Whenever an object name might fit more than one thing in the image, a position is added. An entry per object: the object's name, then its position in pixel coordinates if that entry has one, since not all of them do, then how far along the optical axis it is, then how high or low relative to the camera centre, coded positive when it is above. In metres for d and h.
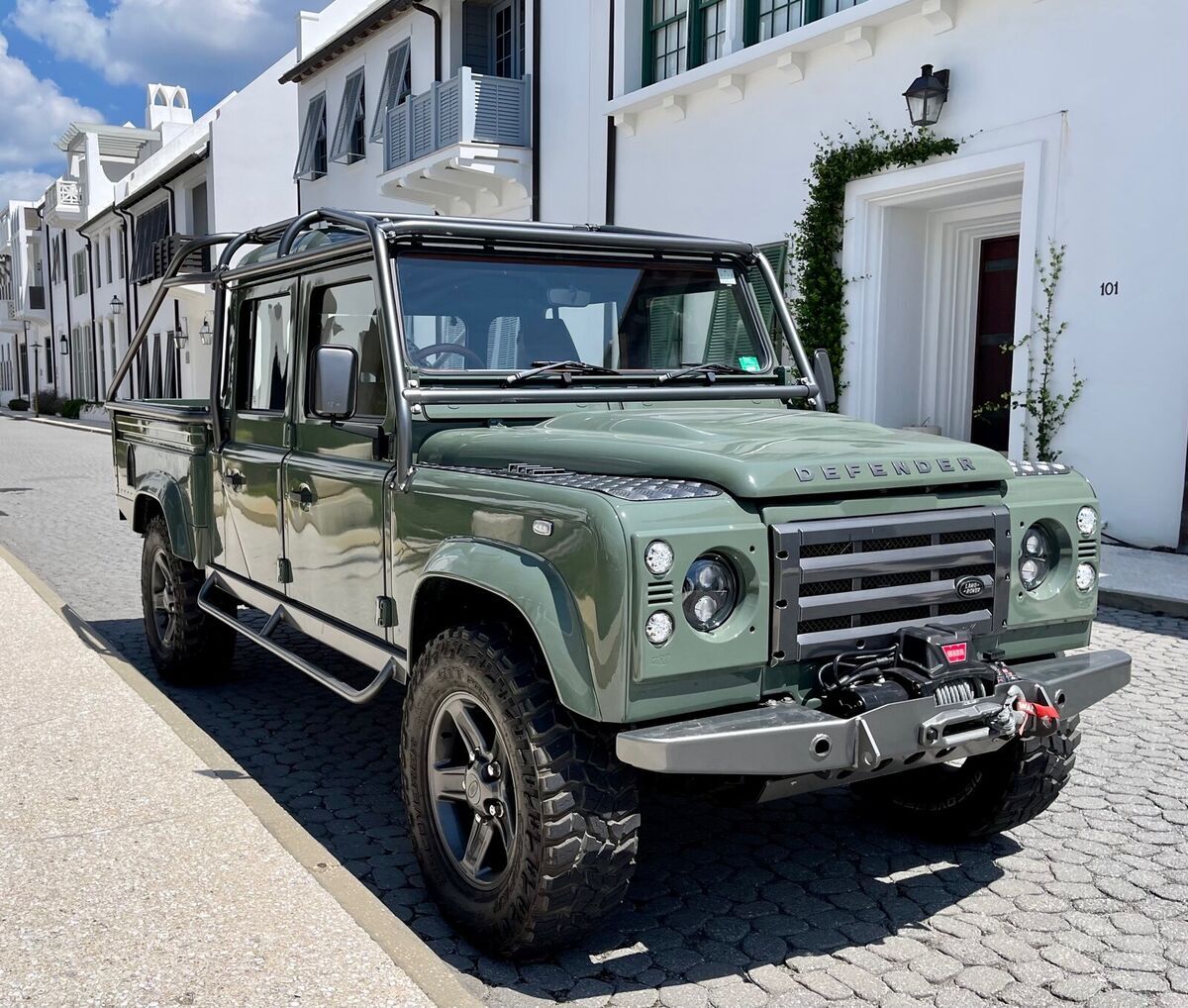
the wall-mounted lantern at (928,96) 10.66 +2.57
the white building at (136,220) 29.45 +4.60
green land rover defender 2.84 -0.51
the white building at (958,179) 9.31 +1.92
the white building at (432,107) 17.02 +4.15
